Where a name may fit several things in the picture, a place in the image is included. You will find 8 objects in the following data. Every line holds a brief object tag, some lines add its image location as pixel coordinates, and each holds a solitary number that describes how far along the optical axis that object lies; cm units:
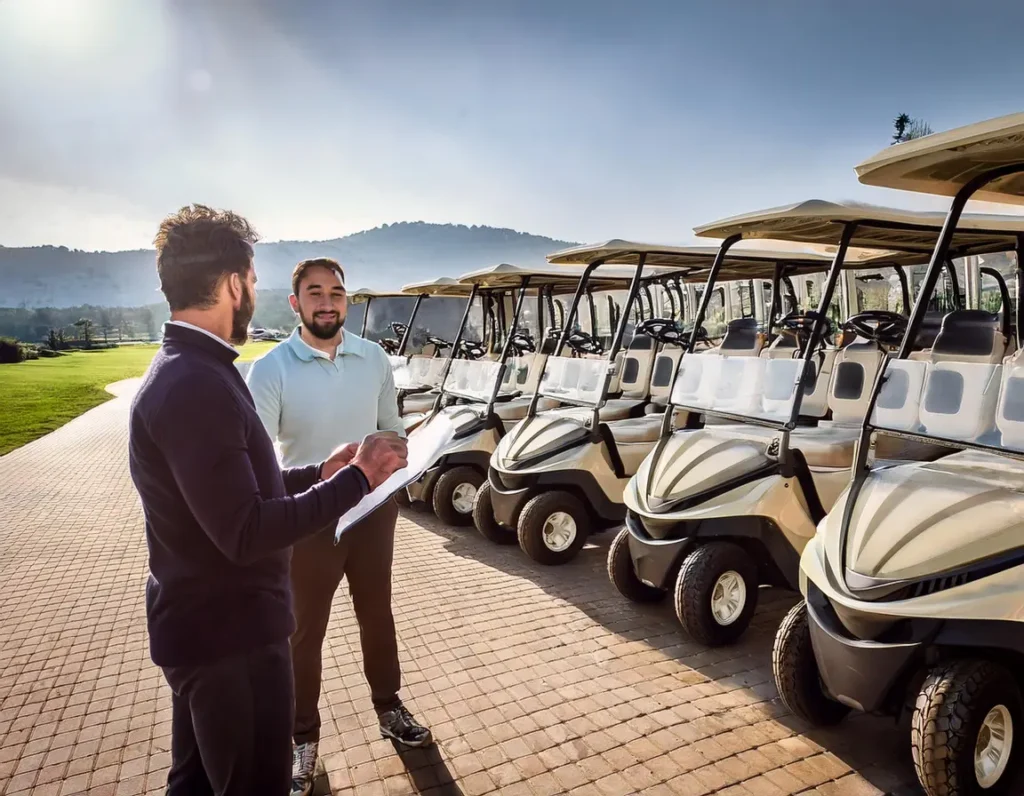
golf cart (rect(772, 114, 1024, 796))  225
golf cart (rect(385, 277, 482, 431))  846
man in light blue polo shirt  262
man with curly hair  142
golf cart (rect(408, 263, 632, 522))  636
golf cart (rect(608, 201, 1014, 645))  359
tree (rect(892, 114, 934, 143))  2986
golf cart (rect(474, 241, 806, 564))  511
